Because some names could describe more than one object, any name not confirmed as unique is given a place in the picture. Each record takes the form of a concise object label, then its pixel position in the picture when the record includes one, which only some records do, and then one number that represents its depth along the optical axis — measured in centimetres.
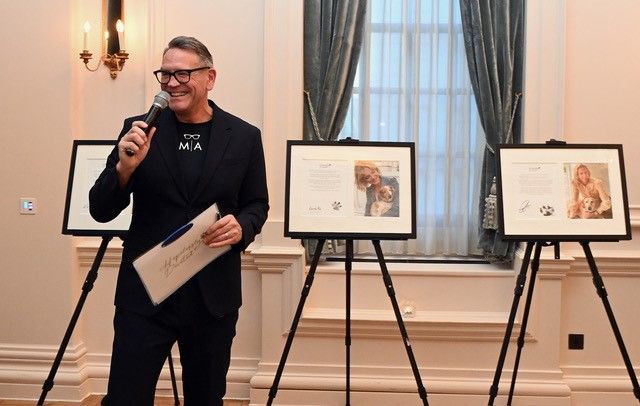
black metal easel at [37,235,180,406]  330
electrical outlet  402
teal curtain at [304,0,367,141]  407
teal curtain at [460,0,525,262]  403
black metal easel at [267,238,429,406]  326
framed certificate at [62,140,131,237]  342
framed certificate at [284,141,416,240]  332
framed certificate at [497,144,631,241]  327
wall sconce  402
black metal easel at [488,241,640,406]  322
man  232
